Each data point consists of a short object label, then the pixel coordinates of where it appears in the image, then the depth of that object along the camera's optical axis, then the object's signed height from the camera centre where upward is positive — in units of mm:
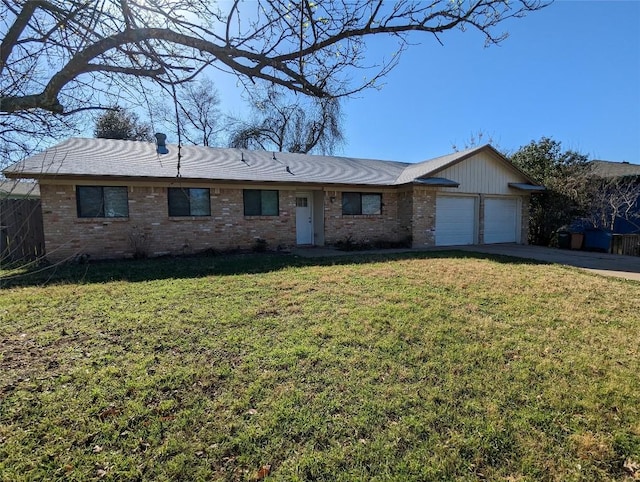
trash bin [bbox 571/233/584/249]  14391 -968
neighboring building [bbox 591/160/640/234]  15625 +1187
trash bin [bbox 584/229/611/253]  13578 -937
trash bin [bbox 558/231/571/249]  14782 -971
